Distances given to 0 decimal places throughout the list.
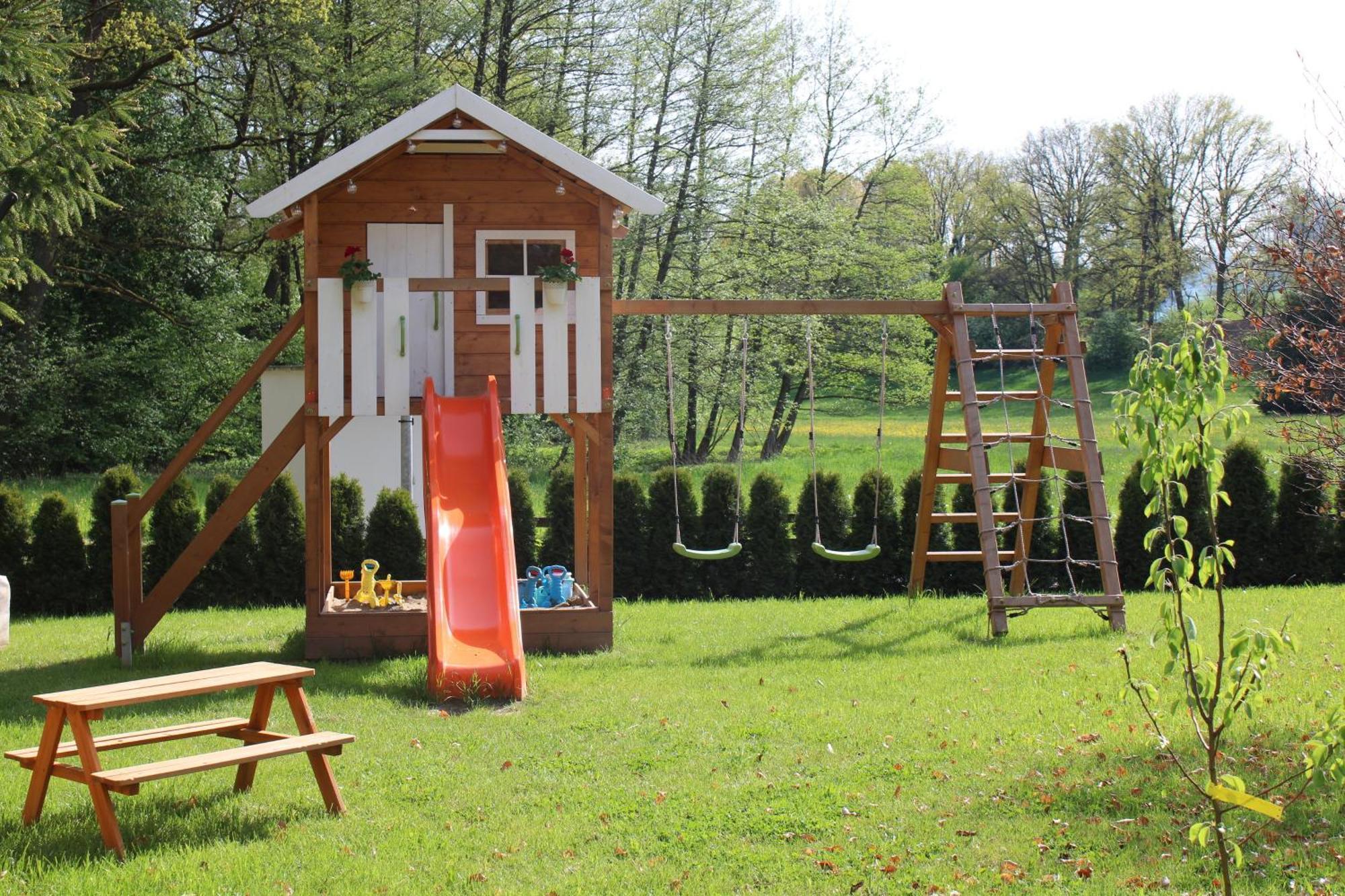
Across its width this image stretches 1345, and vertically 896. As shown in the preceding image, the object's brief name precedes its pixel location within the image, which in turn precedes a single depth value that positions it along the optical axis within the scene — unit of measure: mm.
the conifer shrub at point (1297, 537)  13930
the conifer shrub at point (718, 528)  14344
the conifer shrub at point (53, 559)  13141
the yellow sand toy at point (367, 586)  10453
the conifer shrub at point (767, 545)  14352
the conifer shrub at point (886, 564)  14359
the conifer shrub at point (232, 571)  13570
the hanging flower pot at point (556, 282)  9966
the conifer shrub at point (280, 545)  13570
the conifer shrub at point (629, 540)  14164
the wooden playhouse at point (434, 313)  9820
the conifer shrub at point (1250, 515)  14094
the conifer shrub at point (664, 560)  14211
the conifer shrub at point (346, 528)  13750
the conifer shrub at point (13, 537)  13062
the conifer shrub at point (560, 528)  14125
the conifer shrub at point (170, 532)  13469
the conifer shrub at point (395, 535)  13570
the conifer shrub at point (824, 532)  14359
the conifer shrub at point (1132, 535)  14141
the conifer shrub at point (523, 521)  13984
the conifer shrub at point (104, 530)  13289
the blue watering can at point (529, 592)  10688
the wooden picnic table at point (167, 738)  5074
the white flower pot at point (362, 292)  9750
